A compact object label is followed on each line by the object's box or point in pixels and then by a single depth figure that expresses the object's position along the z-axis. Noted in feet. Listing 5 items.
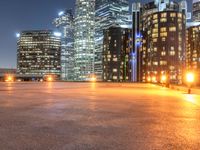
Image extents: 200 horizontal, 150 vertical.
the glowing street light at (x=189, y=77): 63.02
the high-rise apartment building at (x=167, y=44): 285.87
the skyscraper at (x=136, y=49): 332.48
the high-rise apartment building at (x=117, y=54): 356.94
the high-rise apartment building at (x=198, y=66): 334.79
